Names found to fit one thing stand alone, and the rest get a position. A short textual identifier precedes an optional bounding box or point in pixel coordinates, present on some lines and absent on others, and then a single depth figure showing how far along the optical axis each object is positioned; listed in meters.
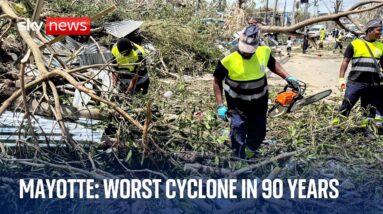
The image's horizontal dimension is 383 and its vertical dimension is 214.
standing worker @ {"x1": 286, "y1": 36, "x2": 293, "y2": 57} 17.00
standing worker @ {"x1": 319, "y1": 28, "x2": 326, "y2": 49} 22.12
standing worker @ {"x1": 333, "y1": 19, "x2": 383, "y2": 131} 4.30
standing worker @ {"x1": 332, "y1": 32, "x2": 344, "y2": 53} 20.66
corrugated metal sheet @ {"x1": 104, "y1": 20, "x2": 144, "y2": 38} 8.84
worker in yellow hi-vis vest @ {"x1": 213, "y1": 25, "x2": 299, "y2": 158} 3.27
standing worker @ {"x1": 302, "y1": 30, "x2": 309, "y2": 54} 18.88
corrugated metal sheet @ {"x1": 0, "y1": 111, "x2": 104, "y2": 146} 3.48
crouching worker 4.47
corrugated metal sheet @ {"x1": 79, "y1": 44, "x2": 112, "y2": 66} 7.39
